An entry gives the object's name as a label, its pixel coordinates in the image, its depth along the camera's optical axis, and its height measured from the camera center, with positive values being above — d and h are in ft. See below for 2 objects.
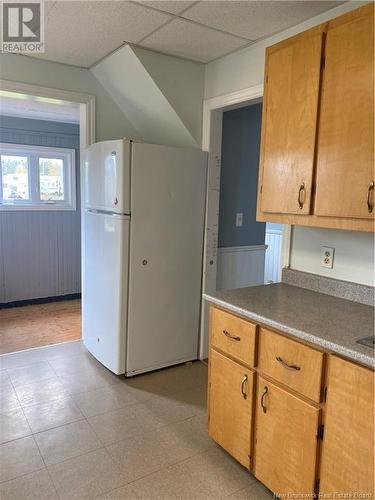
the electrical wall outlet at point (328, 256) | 6.71 -0.85
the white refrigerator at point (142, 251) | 8.56 -1.16
